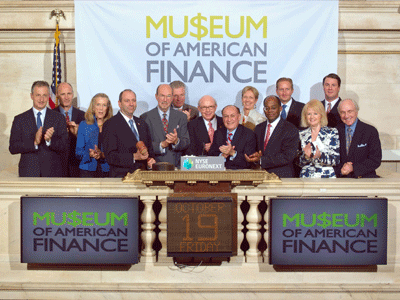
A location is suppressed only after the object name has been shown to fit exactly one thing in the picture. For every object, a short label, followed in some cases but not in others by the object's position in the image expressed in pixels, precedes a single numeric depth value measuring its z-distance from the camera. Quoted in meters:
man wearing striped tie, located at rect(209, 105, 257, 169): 6.64
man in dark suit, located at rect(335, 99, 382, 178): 6.28
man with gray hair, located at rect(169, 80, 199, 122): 7.98
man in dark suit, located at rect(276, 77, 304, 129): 7.88
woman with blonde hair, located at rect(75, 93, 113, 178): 7.42
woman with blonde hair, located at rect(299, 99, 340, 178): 6.31
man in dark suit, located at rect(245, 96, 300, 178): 6.51
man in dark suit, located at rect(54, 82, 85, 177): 7.71
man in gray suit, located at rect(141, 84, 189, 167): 7.27
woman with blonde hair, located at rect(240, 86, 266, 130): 8.01
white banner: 8.60
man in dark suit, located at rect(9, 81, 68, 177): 6.80
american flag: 8.77
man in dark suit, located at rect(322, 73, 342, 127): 7.76
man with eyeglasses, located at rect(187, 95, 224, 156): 7.24
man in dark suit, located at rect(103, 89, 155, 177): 6.55
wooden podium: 5.33
